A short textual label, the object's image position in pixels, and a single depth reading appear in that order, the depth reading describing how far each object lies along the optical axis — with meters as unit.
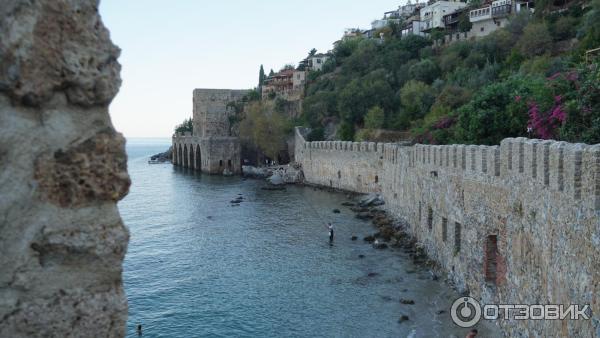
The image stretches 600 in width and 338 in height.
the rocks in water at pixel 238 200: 40.19
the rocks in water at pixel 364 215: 31.60
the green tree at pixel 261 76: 97.34
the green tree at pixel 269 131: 63.41
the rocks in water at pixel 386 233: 25.31
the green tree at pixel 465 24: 65.69
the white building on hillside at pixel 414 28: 74.59
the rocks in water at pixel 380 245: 23.84
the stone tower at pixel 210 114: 80.00
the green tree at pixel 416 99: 47.62
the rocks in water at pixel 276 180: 51.84
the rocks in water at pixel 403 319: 15.23
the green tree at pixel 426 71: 56.75
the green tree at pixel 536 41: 45.17
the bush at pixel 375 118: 49.99
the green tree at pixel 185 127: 102.68
